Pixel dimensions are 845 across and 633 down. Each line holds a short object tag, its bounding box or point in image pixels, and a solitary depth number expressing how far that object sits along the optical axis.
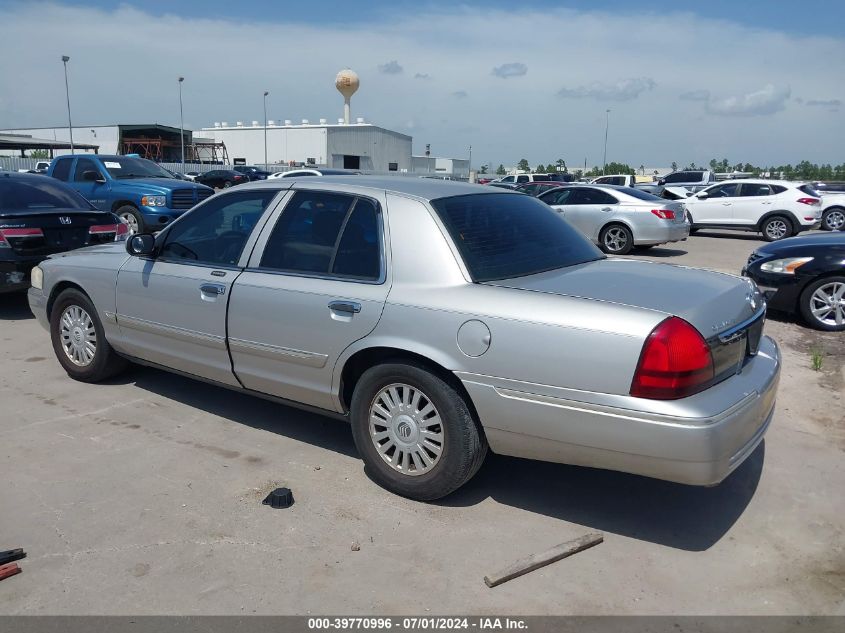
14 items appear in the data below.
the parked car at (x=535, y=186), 22.67
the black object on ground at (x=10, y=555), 3.17
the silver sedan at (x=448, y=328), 3.12
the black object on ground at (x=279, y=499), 3.73
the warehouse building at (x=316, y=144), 65.12
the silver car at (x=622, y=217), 14.25
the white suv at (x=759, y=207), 17.59
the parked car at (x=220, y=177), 40.47
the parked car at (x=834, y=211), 20.22
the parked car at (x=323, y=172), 18.31
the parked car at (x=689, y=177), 30.70
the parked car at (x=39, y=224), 7.61
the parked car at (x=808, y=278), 7.65
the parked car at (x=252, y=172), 42.03
